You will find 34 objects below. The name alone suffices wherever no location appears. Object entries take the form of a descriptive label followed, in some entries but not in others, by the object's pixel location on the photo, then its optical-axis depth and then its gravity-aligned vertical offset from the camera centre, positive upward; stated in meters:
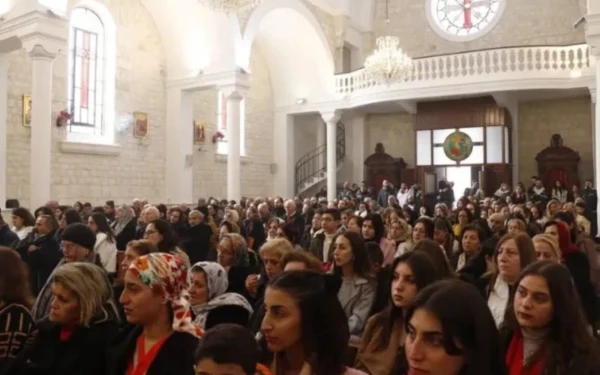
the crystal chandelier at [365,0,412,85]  15.62 +3.56
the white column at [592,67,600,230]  9.50 +1.15
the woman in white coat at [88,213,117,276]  6.13 -0.48
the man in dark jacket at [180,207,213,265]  7.71 -0.54
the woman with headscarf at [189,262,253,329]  3.55 -0.63
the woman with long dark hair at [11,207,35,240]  7.15 -0.29
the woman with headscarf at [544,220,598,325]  3.98 -0.55
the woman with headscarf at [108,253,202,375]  2.53 -0.55
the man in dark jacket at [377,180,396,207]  17.22 +0.13
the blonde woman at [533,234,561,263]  4.33 -0.37
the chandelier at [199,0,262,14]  12.06 +3.95
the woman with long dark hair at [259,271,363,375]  2.19 -0.49
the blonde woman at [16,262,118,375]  2.72 -0.64
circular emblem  18.00 +1.60
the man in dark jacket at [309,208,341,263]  6.79 -0.43
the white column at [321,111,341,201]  19.08 +1.47
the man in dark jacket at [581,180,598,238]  11.36 -0.15
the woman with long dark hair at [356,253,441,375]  3.04 -0.66
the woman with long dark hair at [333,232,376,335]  4.05 -0.52
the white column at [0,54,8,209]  11.59 +1.54
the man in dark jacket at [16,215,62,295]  5.71 -0.55
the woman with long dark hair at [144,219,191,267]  5.43 -0.36
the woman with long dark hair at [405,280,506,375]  1.65 -0.39
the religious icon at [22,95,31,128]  13.41 +1.95
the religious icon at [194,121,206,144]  17.84 +1.98
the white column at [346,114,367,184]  21.67 +1.82
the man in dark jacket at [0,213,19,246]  6.84 -0.47
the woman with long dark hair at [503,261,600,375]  2.40 -0.55
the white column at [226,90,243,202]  16.09 +1.24
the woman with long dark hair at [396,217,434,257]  6.31 -0.36
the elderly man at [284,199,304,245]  9.91 -0.31
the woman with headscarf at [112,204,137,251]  8.07 -0.41
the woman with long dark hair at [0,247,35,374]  2.90 -0.56
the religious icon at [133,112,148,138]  16.14 +1.98
